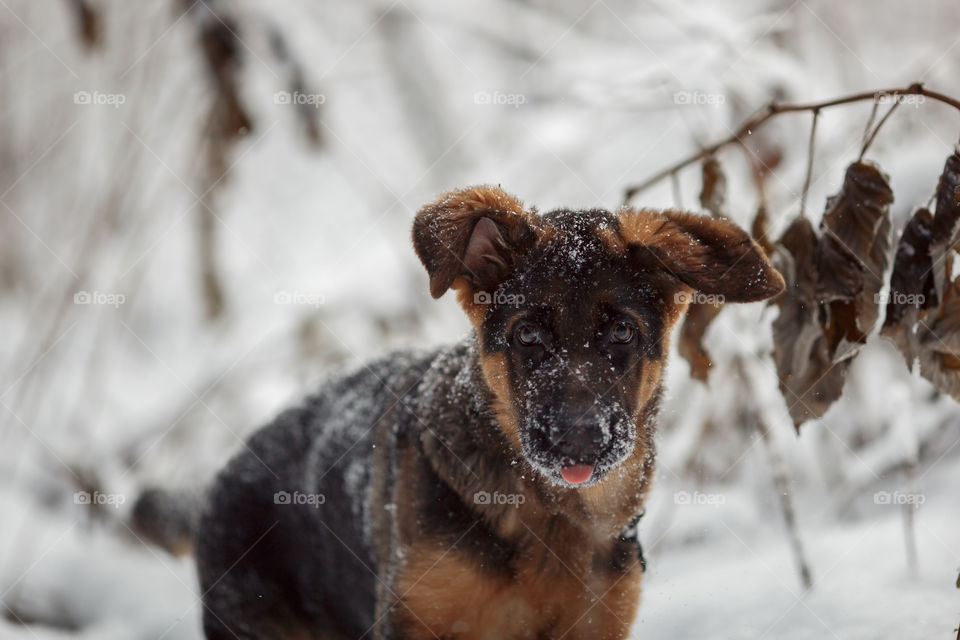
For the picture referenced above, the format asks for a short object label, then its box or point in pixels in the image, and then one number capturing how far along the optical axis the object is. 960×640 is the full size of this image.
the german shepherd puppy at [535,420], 3.13
